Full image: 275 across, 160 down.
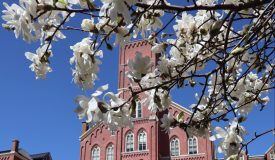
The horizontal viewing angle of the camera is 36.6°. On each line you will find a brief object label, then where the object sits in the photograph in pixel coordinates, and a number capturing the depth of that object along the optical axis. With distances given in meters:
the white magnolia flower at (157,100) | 2.82
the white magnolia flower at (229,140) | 2.80
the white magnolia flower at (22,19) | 2.18
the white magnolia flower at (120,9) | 1.88
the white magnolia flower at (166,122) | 3.00
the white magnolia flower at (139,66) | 2.32
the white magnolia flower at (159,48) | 3.29
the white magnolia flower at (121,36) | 2.47
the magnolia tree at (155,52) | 2.24
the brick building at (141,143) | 26.02
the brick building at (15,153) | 28.91
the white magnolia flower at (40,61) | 2.77
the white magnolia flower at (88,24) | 2.61
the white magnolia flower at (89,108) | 2.18
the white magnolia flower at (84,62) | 2.58
